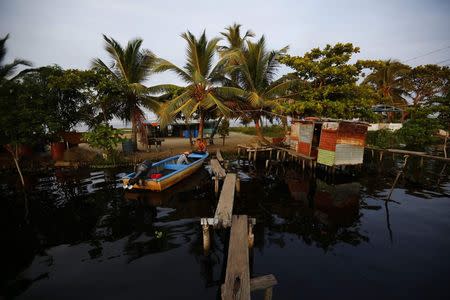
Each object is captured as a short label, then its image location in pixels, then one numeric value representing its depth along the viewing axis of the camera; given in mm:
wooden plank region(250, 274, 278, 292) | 3787
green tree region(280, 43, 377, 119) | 15742
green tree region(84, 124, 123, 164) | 14545
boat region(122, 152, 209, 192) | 9945
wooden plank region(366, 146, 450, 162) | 10879
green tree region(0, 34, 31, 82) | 15953
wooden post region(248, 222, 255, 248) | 5925
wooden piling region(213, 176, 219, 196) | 10469
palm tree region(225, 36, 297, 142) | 17453
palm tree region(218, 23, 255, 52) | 20469
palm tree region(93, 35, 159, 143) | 16328
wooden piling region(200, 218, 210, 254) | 5702
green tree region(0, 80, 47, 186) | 10812
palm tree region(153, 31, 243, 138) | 15617
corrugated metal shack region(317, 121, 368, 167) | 12711
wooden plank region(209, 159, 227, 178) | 10711
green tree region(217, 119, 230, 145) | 22250
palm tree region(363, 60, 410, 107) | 29250
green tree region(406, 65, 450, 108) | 29175
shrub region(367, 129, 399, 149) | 20833
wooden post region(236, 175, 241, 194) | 10791
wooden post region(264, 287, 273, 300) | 3982
